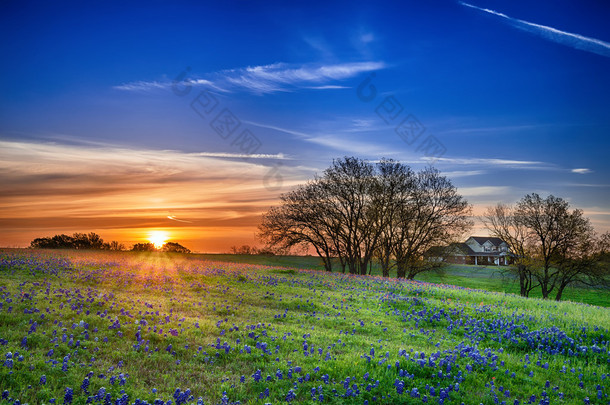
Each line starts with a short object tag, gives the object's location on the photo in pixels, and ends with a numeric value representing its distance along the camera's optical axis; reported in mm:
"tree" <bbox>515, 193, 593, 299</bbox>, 48781
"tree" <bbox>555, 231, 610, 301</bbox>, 47562
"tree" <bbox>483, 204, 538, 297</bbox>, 52969
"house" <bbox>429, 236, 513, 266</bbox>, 125600
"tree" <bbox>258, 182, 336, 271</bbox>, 45344
